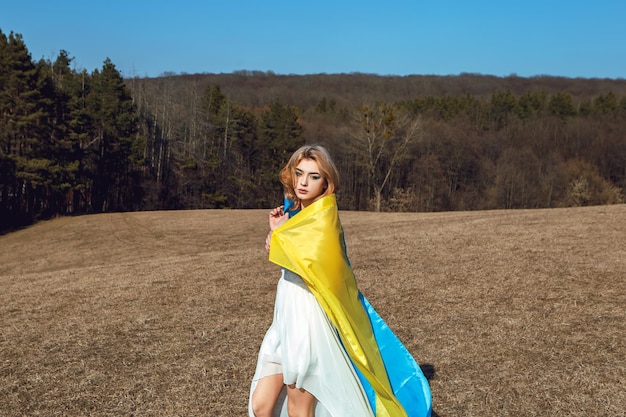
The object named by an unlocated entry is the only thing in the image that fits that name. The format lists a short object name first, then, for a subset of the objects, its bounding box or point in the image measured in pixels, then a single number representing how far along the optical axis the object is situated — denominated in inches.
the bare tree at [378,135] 2064.5
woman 125.0
